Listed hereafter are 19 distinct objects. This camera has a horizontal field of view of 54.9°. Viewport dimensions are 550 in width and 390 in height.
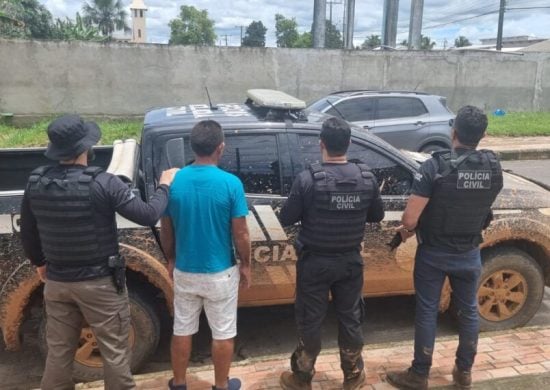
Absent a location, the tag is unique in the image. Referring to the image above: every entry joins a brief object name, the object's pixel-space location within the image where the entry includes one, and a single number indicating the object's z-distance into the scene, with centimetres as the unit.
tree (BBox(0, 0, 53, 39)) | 3186
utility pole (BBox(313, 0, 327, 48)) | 2203
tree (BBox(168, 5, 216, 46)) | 8006
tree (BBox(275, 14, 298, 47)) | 8012
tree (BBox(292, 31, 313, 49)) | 7069
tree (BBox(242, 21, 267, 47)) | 7906
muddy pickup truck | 339
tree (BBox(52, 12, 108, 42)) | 3106
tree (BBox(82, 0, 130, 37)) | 7161
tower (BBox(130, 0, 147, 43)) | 8569
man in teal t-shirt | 272
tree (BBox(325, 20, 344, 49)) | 6988
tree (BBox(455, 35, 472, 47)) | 8631
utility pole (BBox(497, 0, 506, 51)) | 3222
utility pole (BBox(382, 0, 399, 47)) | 2681
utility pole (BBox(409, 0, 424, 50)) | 2509
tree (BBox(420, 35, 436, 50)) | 7961
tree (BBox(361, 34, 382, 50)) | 6595
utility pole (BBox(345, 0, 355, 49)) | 2859
